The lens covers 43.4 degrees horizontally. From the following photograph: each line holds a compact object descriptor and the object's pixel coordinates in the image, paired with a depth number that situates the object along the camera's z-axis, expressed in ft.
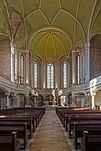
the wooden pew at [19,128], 13.91
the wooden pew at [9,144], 9.45
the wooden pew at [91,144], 9.48
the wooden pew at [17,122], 15.44
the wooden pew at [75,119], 17.65
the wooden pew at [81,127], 13.55
